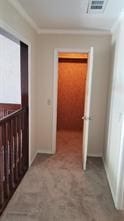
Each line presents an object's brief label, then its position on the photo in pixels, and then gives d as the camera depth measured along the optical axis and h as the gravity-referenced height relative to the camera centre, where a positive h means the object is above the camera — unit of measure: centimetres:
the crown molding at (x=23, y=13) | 163 +105
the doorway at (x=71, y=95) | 386 -8
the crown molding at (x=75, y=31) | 251 +110
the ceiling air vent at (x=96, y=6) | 158 +104
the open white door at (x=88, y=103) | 221 -17
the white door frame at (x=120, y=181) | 165 -105
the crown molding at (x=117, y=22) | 186 +104
